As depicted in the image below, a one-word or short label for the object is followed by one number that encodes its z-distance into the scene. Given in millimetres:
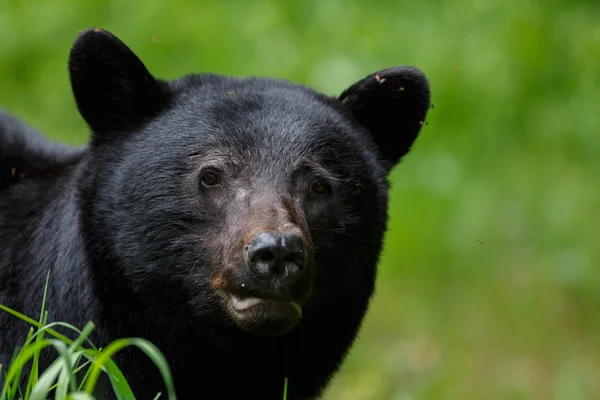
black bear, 9461
